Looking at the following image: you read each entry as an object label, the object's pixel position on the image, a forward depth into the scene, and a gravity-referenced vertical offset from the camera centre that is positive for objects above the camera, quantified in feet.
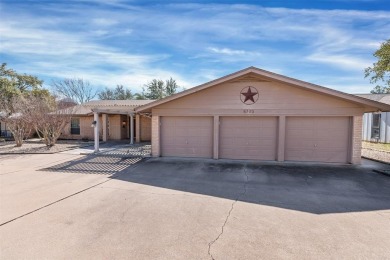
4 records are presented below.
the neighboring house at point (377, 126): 59.41 -1.38
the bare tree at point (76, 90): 127.29 +16.87
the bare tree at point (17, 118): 50.36 +0.13
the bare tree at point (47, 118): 48.74 +0.16
